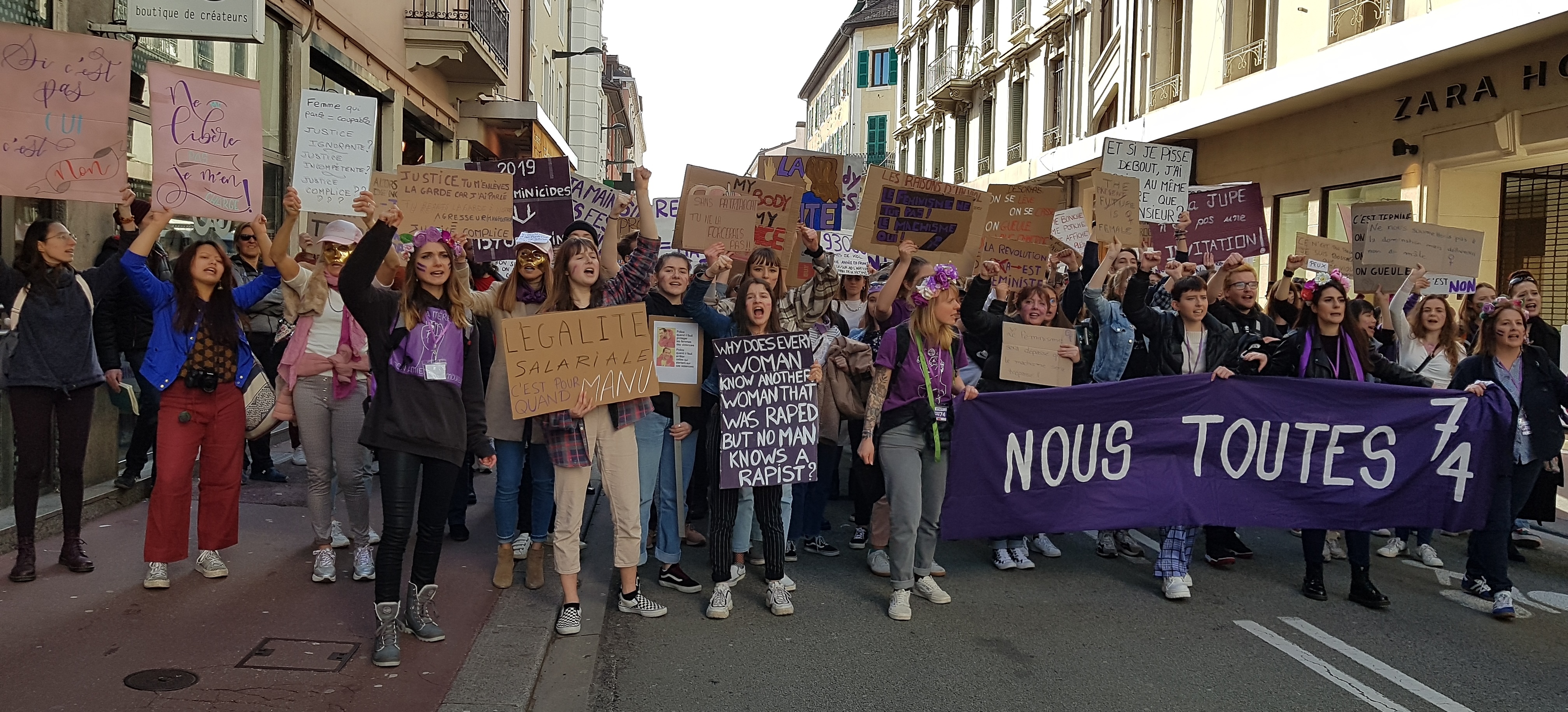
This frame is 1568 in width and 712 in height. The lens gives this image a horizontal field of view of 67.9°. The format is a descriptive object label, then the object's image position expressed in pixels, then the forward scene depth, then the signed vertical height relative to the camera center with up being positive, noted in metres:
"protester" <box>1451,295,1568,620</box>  6.21 -0.34
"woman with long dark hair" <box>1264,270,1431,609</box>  6.57 -0.04
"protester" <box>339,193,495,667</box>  4.68 -0.30
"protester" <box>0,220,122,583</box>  5.60 -0.29
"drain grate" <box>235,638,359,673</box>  4.59 -1.39
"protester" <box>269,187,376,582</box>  5.91 -0.41
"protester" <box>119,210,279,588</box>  5.51 -0.37
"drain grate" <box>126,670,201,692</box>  4.29 -1.39
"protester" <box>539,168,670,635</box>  5.46 -0.63
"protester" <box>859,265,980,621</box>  5.91 -0.47
